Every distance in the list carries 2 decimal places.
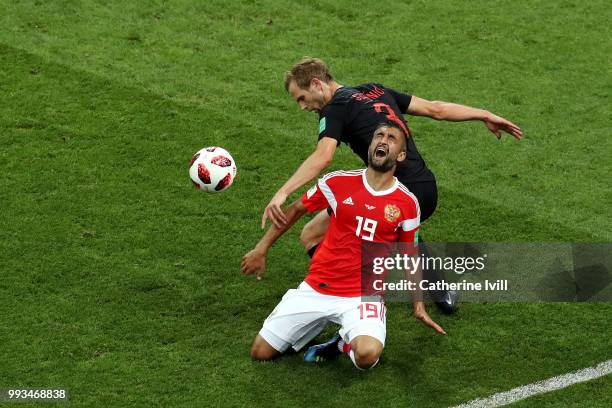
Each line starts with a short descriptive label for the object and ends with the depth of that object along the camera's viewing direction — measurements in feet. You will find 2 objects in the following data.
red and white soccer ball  58.80
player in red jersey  51.26
